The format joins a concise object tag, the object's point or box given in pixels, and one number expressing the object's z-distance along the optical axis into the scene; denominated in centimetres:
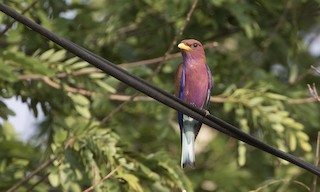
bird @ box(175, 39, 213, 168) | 1030
